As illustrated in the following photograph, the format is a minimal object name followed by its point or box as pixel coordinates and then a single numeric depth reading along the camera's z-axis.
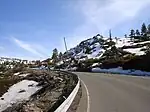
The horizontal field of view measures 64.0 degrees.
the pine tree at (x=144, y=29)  71.40
